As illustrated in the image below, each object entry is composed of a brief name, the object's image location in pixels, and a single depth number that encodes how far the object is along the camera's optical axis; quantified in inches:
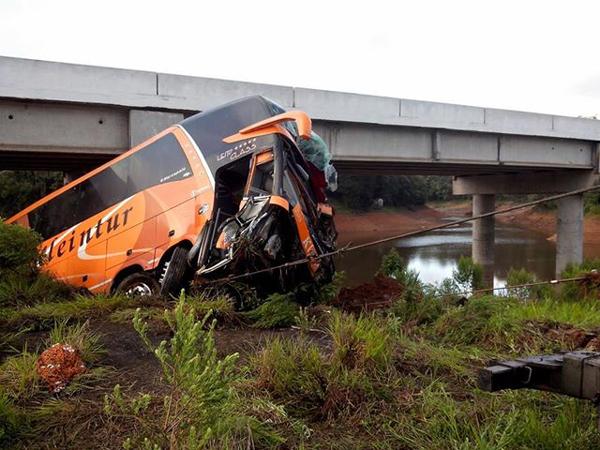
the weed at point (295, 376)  127.3
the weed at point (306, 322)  178.5
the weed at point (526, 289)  364.3
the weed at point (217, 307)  212.5
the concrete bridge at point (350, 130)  402.0
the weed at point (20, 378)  129.7
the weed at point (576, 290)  287.6
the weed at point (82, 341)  156.8
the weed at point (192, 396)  92.7
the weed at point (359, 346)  139.2
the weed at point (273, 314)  220.8
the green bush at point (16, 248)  259.0
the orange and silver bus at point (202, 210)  252.5
